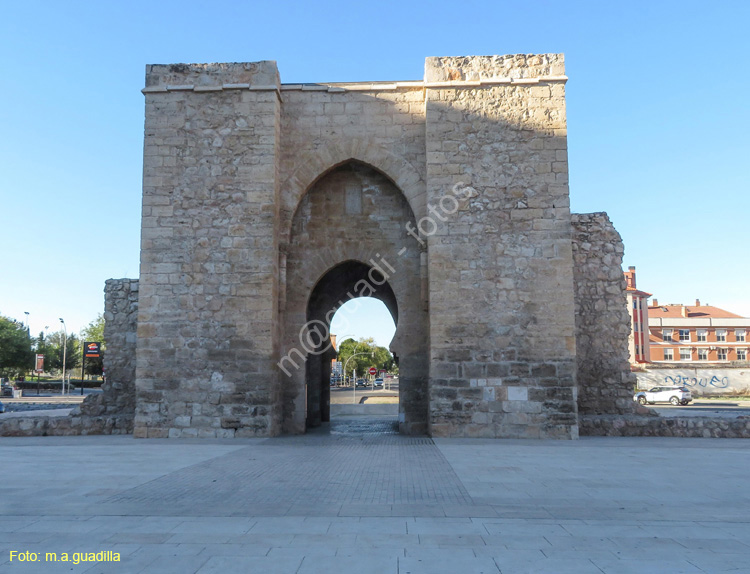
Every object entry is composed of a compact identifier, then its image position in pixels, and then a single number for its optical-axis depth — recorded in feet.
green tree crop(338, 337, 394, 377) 236.02
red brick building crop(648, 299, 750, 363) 164.04
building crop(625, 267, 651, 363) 153.48
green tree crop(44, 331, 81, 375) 157.99
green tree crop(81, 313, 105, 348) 154.52
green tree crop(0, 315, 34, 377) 136.87
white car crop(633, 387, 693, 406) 84.07
